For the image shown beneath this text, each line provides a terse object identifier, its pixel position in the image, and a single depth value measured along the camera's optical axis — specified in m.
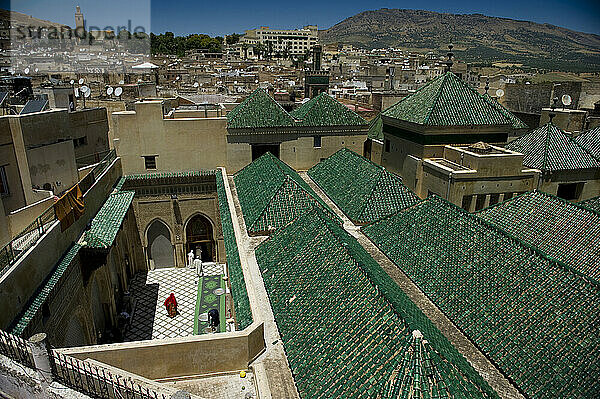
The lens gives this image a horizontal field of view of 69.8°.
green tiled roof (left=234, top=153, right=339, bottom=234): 13.54
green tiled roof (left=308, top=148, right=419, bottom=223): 14.38
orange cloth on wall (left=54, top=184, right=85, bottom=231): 12.01
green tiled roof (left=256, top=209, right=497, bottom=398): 6.34
